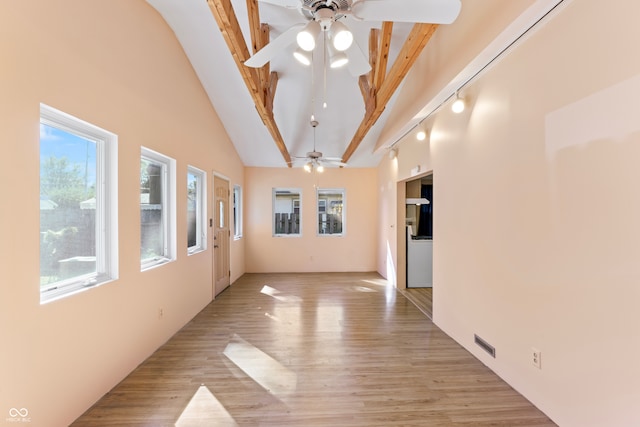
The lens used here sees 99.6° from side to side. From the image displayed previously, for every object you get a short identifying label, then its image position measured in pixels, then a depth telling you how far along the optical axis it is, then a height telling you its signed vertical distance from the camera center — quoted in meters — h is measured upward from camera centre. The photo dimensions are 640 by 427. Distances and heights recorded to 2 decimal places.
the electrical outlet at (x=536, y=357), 1.97 -1.06
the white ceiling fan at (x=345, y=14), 1.45 +1.14
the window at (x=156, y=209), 2.85 +0.09
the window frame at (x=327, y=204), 6.86 +0.29
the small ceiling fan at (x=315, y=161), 4.52 +0.99
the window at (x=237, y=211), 6.14 +0.12
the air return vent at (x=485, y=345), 2.47 -1.24
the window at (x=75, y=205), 1.75 +0.09
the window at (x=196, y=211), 4.03 +0.08
